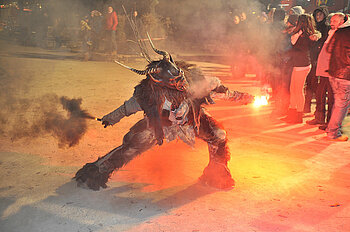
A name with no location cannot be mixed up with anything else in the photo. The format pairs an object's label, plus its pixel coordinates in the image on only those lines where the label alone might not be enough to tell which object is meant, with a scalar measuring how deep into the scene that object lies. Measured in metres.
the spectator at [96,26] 15.44
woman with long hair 6.65
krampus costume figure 3.62
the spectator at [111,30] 14.42
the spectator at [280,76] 7.39
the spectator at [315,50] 7.36
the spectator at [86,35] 15.67
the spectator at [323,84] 6.06
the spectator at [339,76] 5.84
